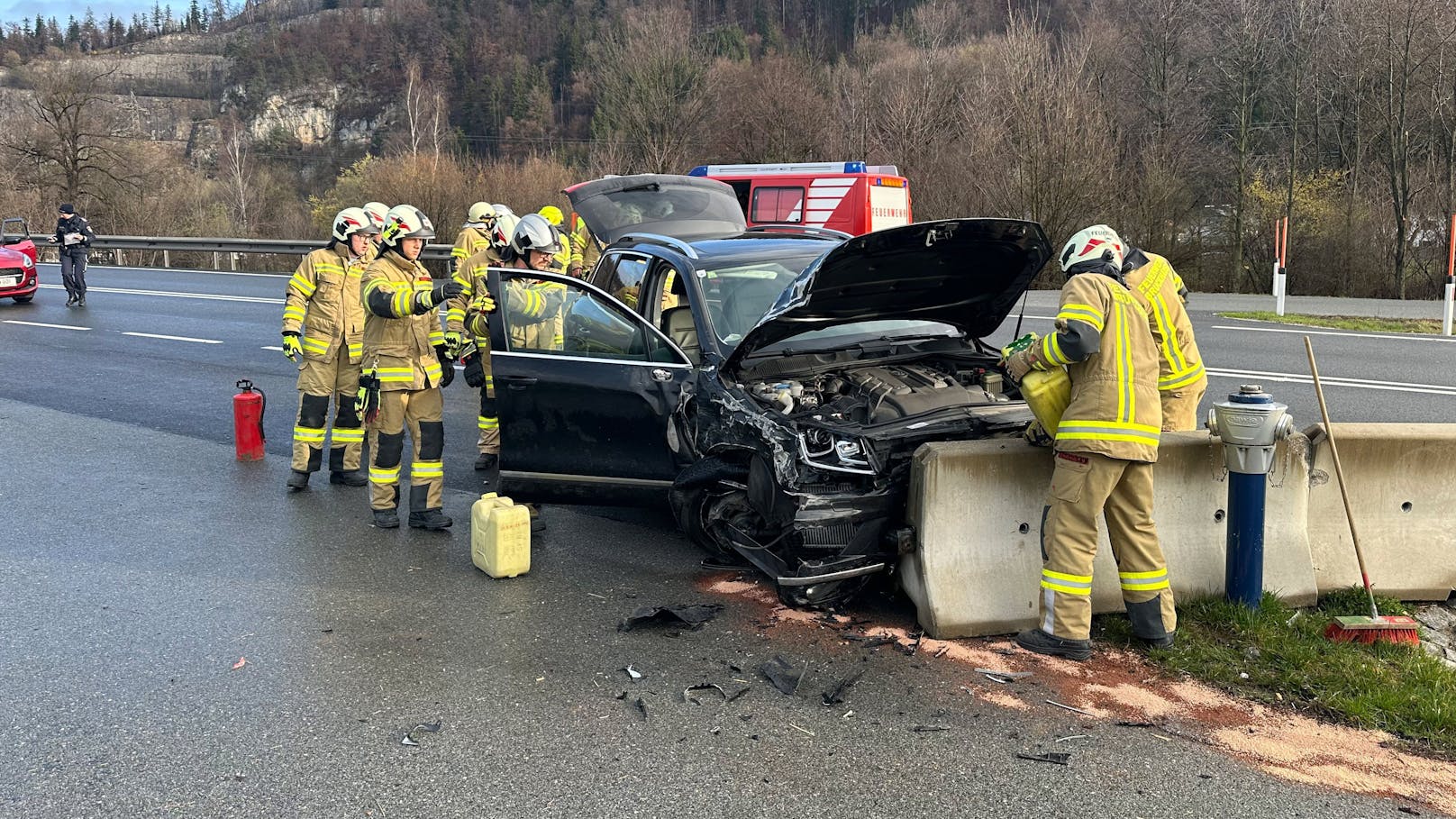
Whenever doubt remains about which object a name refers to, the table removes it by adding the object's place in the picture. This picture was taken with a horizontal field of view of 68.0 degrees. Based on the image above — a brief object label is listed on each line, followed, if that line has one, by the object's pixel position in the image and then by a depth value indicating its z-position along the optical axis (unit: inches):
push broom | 181.2
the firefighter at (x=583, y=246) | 442.9
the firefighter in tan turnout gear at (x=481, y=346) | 283.9
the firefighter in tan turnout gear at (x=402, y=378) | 256.8
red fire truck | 786.8
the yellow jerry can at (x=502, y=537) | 219.8
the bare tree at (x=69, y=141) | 1611.7
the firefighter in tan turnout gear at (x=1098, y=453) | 174.2
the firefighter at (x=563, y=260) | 328.2
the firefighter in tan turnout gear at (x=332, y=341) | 300.2
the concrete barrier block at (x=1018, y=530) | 187.8
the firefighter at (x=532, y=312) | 244.1
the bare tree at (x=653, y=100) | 1489.9
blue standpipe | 189.2
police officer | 709.9
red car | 730.8
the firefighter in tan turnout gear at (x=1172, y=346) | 215.6
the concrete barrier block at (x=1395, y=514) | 201.9
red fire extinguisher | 321.1
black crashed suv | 191.5
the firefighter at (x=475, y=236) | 355.9
